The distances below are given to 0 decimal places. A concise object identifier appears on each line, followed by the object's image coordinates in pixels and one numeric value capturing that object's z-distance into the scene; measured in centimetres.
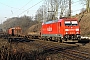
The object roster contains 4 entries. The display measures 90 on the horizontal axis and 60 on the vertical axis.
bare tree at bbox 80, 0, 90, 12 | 5213
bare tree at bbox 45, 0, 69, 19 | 5806
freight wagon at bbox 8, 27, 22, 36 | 6568
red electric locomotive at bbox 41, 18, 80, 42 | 2654
